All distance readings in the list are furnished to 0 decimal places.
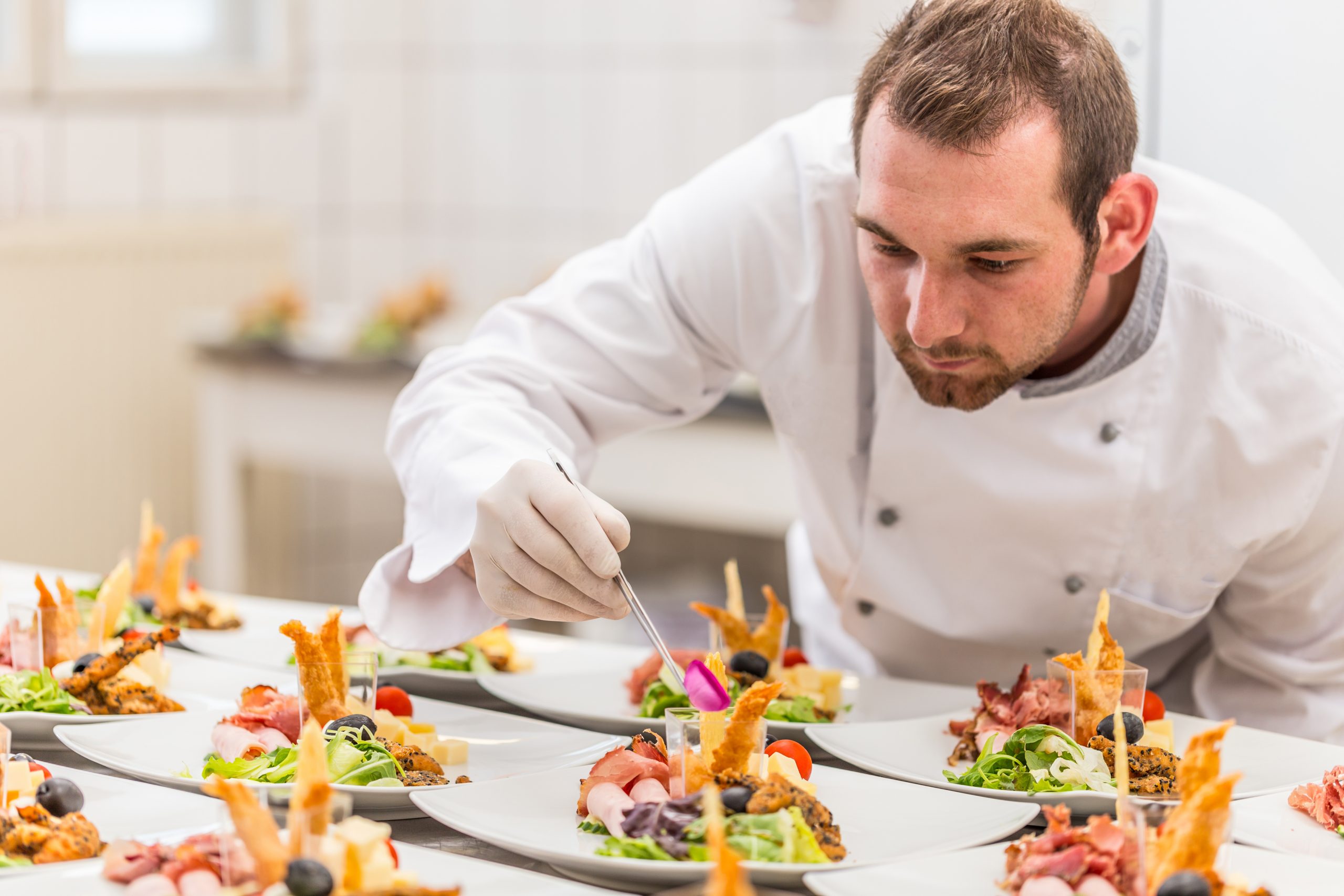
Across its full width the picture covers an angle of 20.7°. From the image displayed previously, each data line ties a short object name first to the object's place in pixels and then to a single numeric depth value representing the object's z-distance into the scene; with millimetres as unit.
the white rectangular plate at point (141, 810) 1936
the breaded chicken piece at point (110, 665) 2122
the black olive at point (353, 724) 2007
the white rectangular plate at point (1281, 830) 1944
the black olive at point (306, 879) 1816
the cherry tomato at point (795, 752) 2007
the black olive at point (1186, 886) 1823
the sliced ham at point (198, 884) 1853
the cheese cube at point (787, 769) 1954
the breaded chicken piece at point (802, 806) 1906
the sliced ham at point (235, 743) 2026
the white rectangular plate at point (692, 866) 1892
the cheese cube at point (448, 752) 2049
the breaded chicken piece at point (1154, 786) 1985
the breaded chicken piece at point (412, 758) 2007
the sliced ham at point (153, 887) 1852
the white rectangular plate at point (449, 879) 1872
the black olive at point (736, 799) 1909
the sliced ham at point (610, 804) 1932
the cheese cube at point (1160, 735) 2052
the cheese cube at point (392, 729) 2036
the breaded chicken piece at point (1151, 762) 1994
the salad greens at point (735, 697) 2137
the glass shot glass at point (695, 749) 1939
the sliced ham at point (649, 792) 1939
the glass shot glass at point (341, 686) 2042
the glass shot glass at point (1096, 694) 2043
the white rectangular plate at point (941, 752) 2048
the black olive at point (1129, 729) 2021
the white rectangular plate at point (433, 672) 2238
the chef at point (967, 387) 2099
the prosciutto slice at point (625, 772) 1966
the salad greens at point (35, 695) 2104
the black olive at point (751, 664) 2174
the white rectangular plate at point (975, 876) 1872
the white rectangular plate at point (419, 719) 2024
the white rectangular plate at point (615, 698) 2154
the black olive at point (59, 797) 1937
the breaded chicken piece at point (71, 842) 1901
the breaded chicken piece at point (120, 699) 2121
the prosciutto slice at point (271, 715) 2059
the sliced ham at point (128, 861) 1872
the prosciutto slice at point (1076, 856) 1854
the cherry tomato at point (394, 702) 2122
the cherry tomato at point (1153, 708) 2106
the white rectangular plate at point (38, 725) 2087
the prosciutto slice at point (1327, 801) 1969
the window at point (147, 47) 3946
